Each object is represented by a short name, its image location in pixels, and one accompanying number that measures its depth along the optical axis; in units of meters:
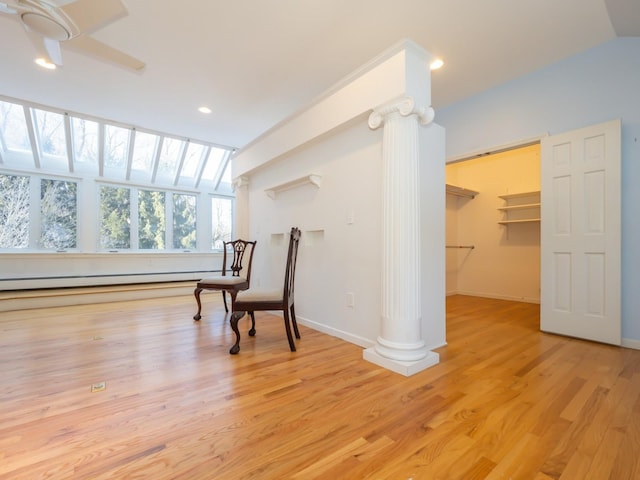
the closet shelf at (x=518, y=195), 4.66
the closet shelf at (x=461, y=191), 4.99
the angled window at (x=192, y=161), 6.36
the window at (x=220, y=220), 7.21
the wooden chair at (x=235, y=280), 3.28
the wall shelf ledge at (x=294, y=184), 3.03
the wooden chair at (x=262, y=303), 2.46
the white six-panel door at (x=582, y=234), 2.62
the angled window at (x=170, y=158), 6.08
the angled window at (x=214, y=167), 6.69
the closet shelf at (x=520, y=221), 4.51
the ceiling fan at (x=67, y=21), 1.79
